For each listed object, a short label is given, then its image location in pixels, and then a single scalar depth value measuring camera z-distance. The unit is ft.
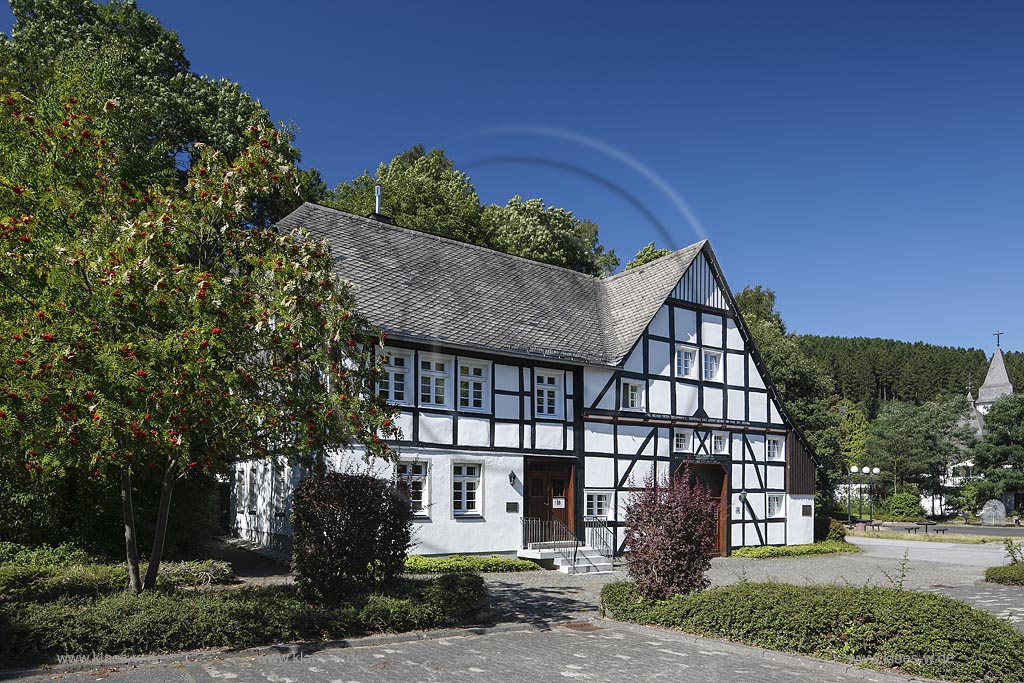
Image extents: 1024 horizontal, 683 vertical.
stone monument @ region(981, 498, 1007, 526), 172.35
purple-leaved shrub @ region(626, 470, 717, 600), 43.57
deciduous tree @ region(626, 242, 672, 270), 163.02
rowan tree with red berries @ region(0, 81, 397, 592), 33.81
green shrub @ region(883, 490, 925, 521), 189.16
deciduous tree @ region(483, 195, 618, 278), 138.41
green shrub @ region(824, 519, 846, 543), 109.09
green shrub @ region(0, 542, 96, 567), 52.11
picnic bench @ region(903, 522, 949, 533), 147.59
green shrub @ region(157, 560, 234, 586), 51.41
